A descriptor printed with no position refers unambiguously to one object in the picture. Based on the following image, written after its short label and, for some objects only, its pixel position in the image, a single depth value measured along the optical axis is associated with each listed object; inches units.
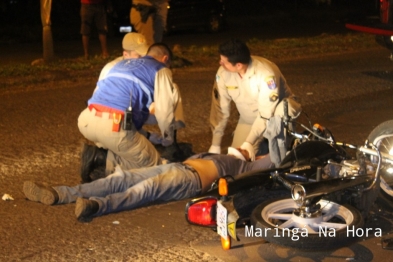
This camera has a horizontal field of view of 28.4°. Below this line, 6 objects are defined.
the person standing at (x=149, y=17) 488.1
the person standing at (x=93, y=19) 538.9
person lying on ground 235.6
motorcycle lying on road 188.7
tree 509.0
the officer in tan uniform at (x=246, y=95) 263.1
